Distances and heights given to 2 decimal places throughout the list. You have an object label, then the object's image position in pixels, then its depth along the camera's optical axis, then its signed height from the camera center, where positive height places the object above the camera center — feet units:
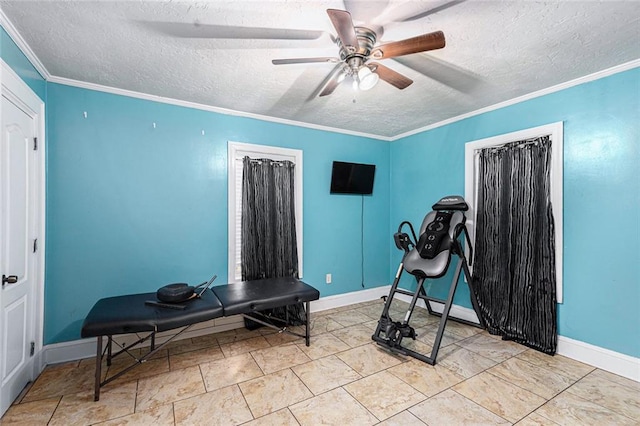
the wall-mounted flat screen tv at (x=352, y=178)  13.61 +1.72
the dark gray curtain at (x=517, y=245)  9.27 -1.09
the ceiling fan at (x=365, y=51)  5.19 +3.34
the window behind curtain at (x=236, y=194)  11.25 +0.68
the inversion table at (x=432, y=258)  9.20 -1.60
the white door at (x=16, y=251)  6.38 -1.02
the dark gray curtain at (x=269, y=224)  11.37 -0.52
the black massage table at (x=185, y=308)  6.95 -2.74
